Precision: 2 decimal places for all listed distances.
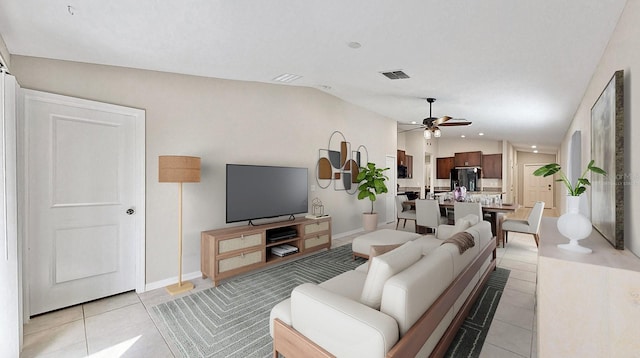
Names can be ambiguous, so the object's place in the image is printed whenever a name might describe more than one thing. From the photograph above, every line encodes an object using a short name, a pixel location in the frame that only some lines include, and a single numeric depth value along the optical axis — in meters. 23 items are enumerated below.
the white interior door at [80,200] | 2.54
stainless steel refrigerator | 9.41
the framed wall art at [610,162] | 1.56
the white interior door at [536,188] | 10.95
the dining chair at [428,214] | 5.24
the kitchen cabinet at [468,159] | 9.53
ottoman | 3.91
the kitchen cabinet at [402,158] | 8.80
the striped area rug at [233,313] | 2.12
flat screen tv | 3.70
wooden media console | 3.29
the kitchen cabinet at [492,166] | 9.27
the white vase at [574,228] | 1.51
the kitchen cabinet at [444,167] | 10.22
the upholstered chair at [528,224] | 4.51
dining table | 4.83
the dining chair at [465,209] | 4.71
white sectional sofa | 1.35
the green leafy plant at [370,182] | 5.90
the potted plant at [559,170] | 1.64
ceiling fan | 4.91
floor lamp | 2.95
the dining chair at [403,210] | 6.12
